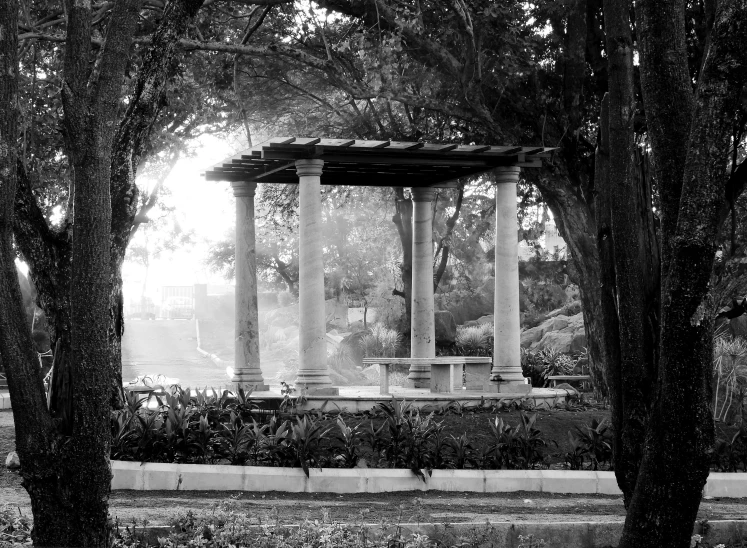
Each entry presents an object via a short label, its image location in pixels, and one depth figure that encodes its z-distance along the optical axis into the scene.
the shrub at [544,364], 22.66
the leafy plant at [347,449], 11.05
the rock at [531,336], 31.81
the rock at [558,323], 31.77
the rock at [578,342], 28.38
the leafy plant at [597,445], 11.55
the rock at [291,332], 54.09
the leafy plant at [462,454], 11.26
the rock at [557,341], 28.86
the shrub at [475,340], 29.02
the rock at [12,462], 11.29
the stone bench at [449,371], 16.91
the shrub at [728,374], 18.73
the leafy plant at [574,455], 11.48
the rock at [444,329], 31.02
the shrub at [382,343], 33.97
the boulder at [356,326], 42.91
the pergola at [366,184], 15.35
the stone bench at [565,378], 21.60
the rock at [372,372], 33.34
